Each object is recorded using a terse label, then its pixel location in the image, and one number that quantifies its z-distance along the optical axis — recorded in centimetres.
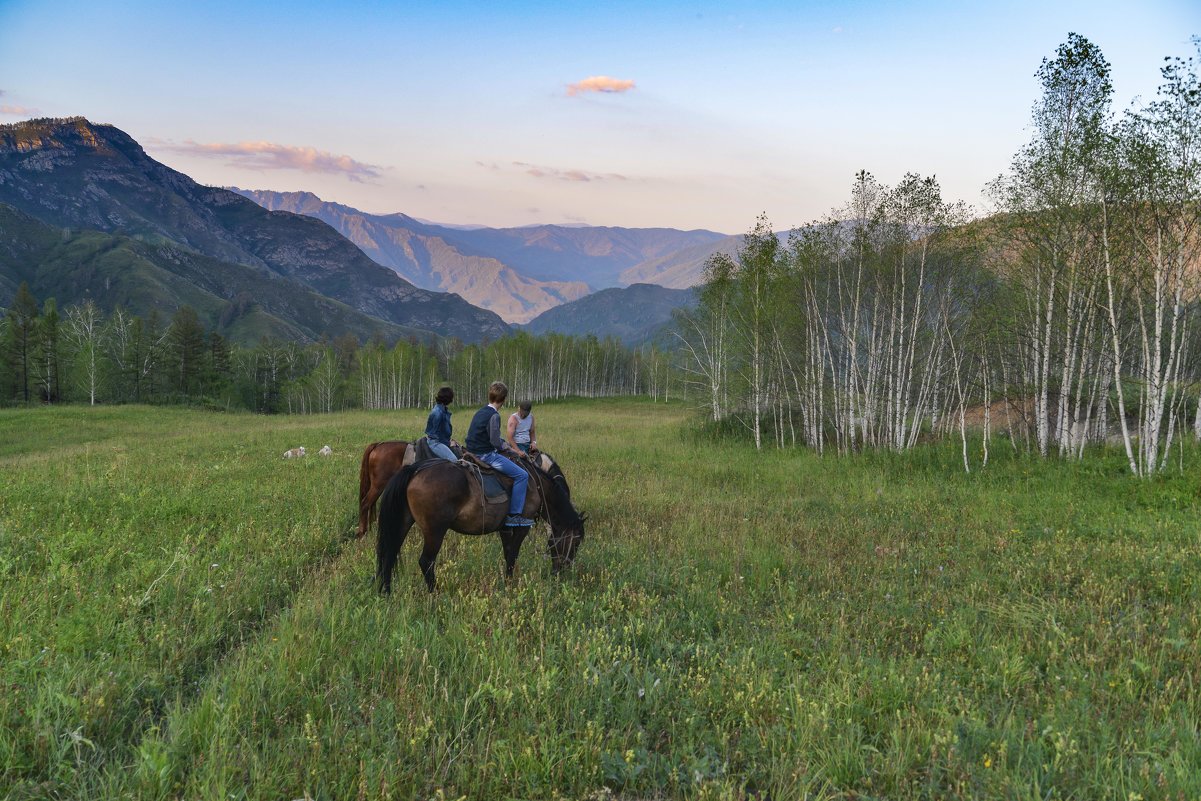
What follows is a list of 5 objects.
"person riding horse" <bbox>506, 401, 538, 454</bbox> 908
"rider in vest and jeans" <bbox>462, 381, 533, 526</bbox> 750
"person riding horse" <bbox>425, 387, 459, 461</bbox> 979
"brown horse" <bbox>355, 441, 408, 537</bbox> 1046
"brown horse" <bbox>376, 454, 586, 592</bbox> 690
